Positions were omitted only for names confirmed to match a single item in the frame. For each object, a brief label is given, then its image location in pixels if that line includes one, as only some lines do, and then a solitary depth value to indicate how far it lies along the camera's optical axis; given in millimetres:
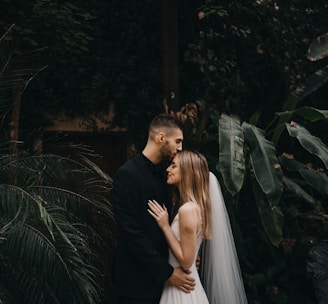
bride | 4059
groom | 4016
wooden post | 6566
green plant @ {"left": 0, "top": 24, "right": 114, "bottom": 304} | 3910
